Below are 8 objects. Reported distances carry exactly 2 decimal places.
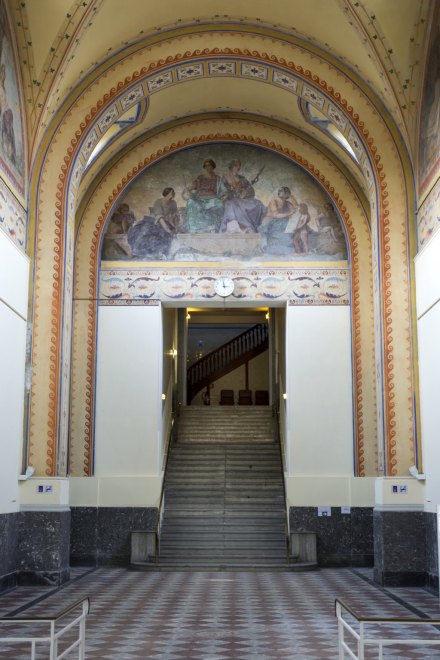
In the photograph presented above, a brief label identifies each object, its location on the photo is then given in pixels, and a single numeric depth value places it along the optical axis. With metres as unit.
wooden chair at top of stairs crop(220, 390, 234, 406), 27.17
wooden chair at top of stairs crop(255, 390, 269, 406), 27.27
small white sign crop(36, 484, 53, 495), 13.03
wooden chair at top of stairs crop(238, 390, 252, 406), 26.52
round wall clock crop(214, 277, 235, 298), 16.58
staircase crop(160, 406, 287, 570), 15.92
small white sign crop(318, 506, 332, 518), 15.95
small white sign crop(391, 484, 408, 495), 13.07
